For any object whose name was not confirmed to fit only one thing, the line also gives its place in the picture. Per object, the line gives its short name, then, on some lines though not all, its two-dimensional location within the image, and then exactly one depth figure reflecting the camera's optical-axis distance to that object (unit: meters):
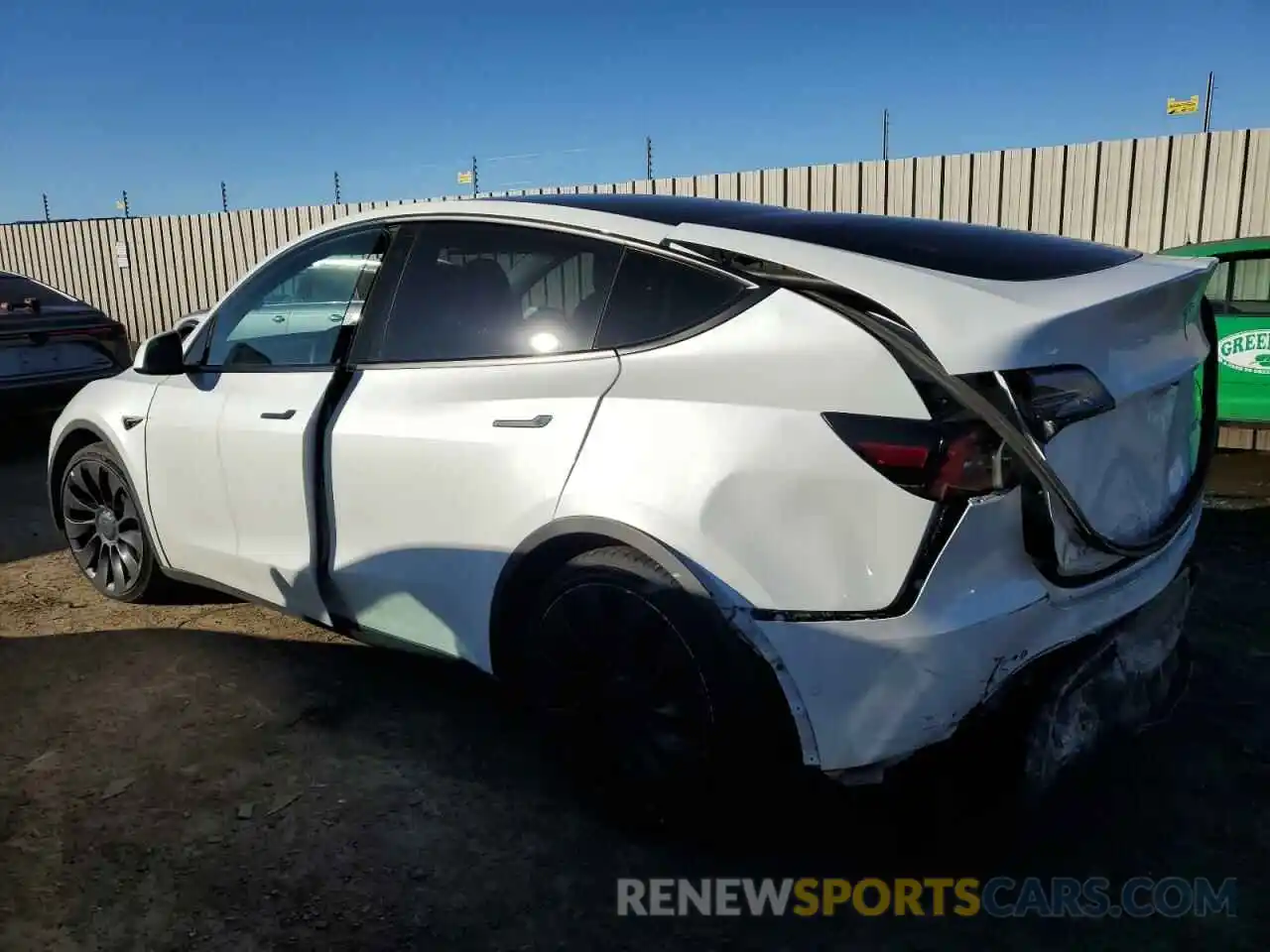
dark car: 7.02
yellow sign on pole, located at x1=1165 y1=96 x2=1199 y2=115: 11.27
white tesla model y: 1.93
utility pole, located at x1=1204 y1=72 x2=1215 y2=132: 12.63
